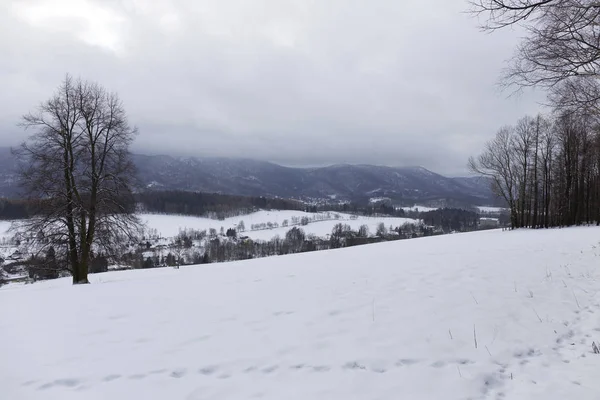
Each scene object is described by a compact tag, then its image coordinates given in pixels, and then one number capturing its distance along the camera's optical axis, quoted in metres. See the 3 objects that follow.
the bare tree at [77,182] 12.38
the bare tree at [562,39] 4.57
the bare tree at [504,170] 33.03
